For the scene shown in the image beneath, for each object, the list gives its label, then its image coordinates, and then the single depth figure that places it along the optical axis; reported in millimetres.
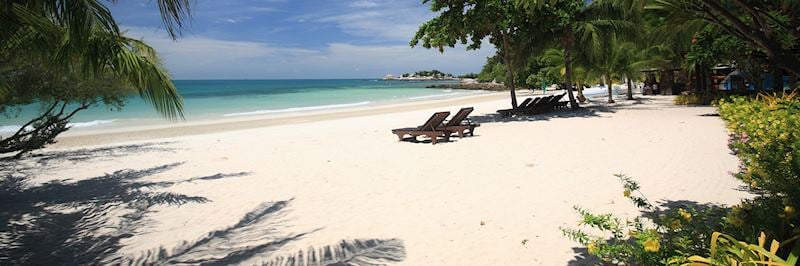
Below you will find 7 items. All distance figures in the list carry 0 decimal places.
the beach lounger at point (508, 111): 15468
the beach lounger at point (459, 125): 9828
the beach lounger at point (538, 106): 15289
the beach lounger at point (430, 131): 9281
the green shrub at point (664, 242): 2107
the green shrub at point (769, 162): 2146
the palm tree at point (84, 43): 2807
